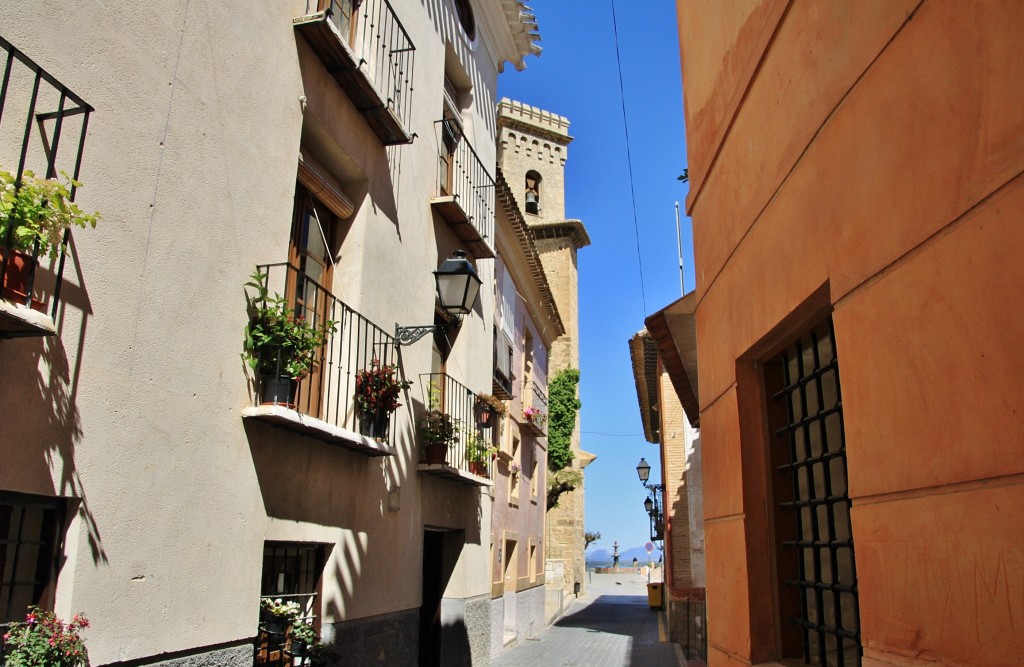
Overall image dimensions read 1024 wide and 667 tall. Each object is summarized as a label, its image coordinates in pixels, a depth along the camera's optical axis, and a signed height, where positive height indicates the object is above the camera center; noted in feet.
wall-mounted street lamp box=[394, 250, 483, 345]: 27.27 +8.03
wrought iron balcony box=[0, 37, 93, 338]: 11.20 +5.65
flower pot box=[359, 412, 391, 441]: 23.38 +3.05
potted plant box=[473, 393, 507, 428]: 35.70 +5.42
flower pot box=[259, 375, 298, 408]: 18.37 +3.12
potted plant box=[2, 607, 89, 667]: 11.31 -1.59
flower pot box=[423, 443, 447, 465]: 29.25 +2.78
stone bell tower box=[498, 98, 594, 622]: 111.86 +45.13
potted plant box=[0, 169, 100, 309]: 10.96 +4.18
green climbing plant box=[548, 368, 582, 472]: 91.61 +13.71
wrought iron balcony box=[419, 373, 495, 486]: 30.66 +3.94
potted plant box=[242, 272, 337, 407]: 18.13 +4.08
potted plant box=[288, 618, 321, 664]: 19.58 -2.58
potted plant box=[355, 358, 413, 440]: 23.30 +3.82
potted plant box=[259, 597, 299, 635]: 19.21 -1.97
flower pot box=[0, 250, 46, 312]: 11.12 +3.42
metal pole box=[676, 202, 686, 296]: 36.29 +12.59
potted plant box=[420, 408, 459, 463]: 29.35 +3.52
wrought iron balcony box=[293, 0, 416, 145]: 21.85 +14.39
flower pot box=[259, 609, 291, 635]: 19.16 -2.14
